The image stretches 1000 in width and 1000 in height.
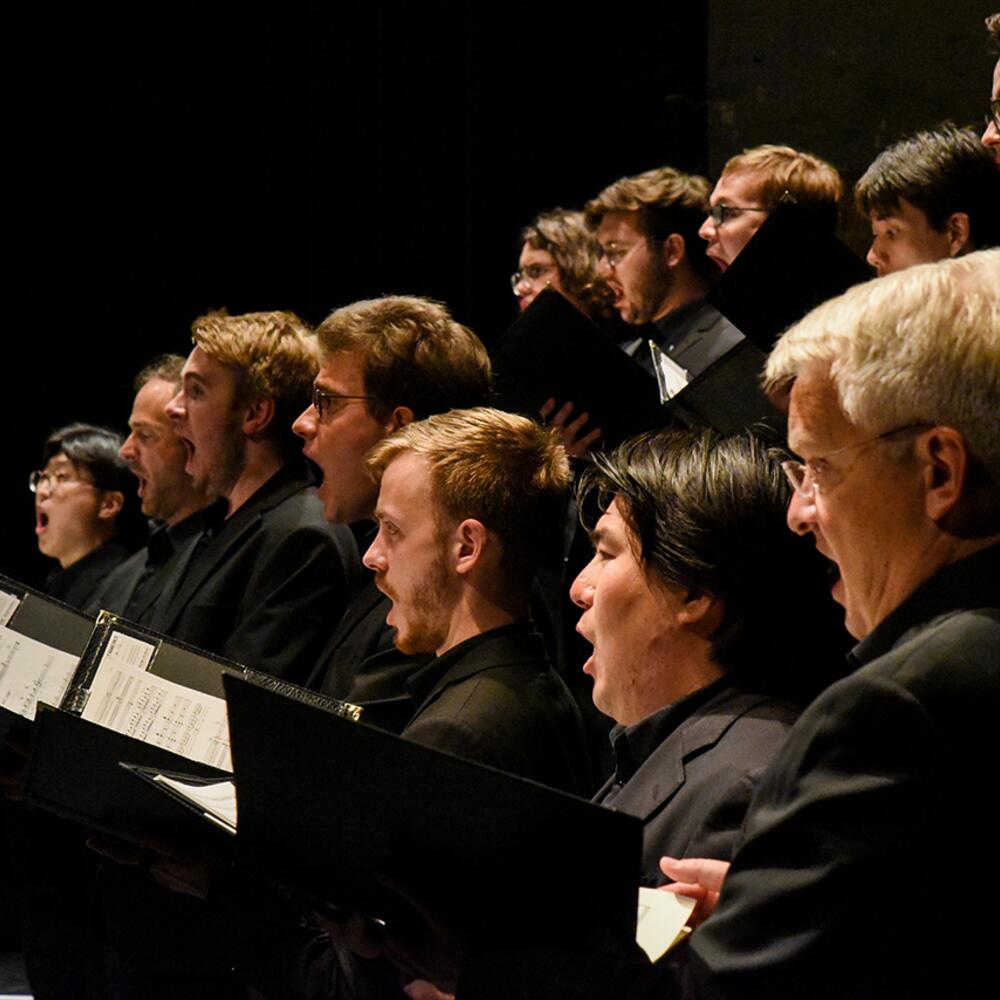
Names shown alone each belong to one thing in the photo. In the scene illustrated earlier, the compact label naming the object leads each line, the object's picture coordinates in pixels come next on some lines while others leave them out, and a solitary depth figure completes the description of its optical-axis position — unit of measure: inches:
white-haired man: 99.7
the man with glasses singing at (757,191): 287.3
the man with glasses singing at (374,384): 249.3
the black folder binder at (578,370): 238.5
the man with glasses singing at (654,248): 310.3
